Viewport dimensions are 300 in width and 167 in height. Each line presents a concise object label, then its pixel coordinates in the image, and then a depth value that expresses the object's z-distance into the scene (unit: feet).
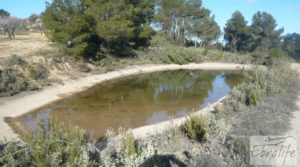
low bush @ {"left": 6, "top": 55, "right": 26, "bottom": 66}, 46.64
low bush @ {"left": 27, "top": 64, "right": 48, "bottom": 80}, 46.20
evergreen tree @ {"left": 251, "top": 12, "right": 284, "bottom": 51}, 113.89
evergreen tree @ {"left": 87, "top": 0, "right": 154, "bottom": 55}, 61.95
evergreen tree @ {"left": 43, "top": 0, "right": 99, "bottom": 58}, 55.05
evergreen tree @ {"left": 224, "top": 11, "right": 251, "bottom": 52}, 110.85
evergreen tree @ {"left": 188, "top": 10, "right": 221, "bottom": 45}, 110.30
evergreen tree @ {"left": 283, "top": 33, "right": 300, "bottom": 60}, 126.22
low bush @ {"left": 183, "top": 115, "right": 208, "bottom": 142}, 21.72
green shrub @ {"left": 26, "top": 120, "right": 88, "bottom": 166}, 15.03
